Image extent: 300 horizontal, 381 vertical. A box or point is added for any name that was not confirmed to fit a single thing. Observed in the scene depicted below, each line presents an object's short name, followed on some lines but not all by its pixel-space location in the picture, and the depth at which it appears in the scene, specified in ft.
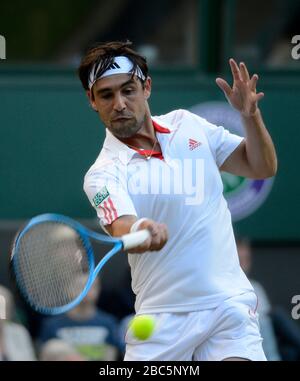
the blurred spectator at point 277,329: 49.88
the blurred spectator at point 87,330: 48.52
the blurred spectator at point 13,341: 44.93
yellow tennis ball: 31.30
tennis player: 31.63
